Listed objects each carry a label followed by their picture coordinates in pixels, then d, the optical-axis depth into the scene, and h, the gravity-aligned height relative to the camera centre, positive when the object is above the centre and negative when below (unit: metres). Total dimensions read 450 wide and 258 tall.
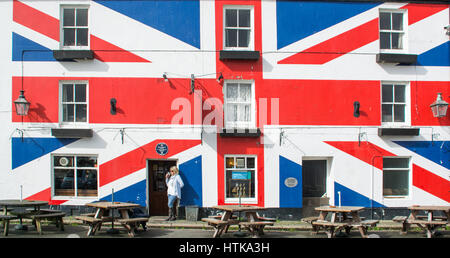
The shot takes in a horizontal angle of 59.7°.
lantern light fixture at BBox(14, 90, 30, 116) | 12.05 +0.84
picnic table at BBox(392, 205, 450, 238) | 9.84 -2.35
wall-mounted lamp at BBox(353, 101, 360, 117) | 12.73 +0.76
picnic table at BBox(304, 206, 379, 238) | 9.63 -2.29
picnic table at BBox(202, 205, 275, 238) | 9.66 -2.25
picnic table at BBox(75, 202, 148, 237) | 9.66 -2.17
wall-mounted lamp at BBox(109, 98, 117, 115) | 12.54 +0.84
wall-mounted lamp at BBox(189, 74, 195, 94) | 12.44 +1.59
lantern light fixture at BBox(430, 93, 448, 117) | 12.45 +0.78
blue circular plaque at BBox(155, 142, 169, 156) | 12.62 -0.53
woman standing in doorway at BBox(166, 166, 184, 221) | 12.13 -1.74
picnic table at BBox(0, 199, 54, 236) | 9.56 -2.09
